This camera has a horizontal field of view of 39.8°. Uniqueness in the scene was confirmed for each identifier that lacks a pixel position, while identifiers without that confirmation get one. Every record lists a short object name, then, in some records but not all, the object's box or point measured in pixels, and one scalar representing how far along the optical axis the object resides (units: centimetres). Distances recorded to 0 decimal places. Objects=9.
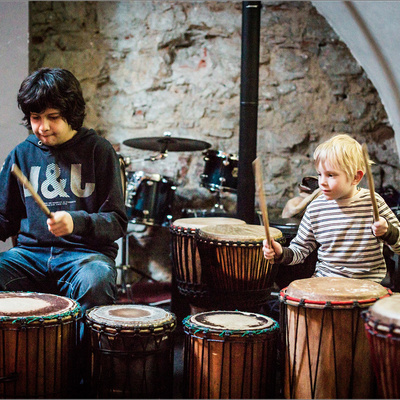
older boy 253
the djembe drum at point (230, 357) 215
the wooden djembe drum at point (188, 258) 311
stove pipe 360
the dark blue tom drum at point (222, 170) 459
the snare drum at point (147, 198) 457
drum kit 457
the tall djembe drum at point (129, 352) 212
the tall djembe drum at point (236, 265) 278
